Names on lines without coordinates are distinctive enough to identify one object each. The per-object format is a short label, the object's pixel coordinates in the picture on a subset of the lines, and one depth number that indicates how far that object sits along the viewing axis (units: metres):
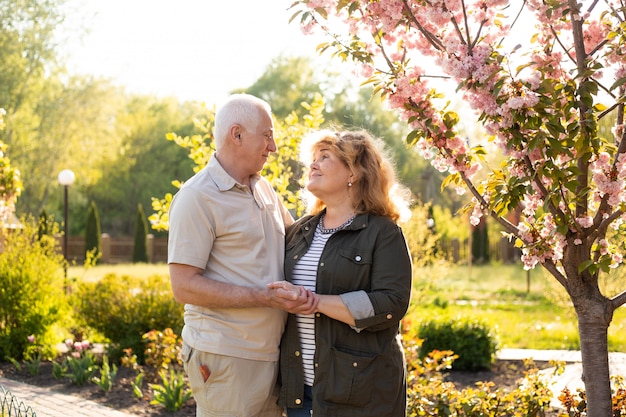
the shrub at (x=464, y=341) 8.20
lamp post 17.12
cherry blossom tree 3.33
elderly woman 3.06
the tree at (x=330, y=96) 47.94
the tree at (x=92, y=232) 32.69
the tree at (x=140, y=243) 33.66
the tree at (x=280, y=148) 7.92
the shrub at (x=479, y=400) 4.84
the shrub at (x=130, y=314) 8.55
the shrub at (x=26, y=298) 9.02
